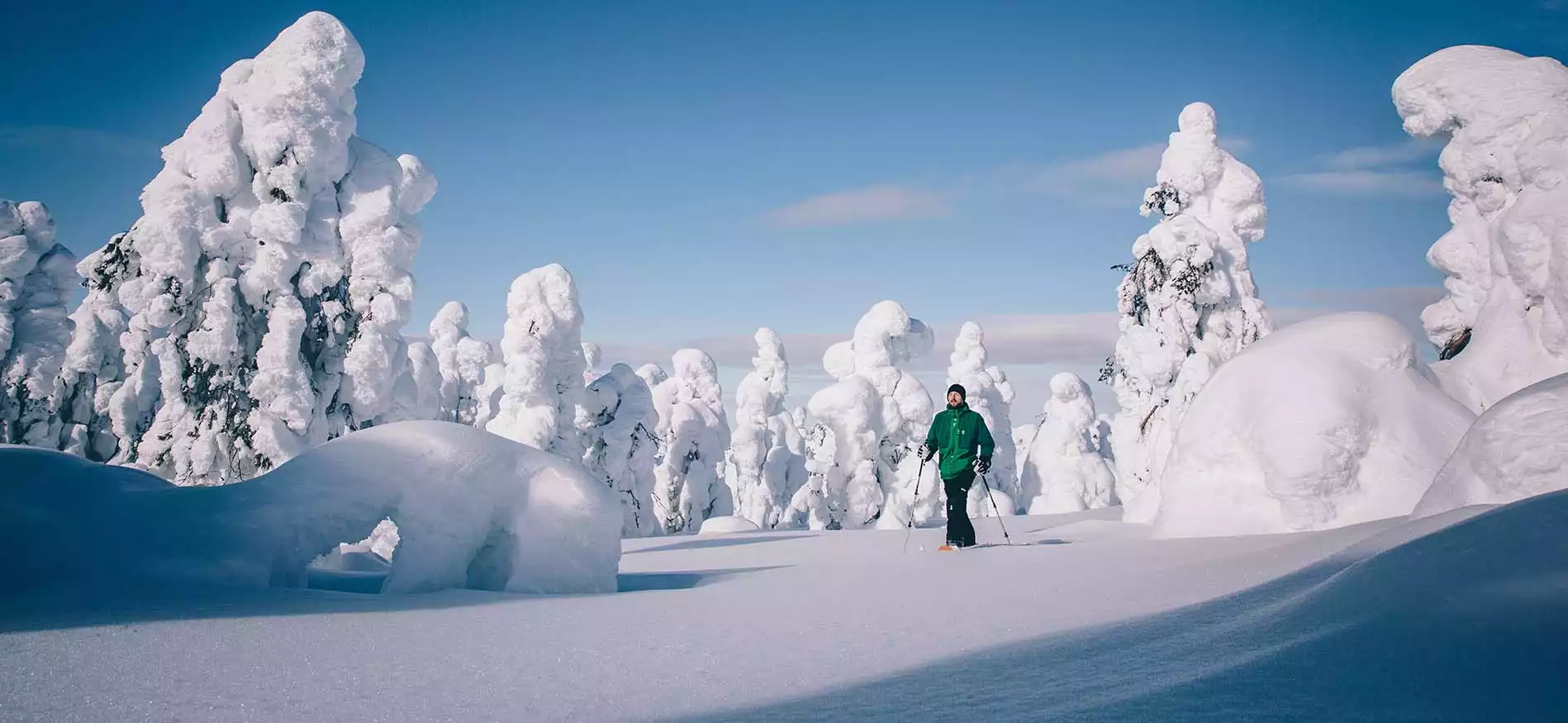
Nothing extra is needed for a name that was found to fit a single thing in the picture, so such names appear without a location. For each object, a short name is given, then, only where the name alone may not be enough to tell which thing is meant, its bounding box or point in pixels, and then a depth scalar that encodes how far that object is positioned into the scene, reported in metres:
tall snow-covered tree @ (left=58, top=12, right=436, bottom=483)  16.30
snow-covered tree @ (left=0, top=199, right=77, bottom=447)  24.59
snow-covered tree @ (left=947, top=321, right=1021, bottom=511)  36.50
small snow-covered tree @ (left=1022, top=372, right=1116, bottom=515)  33.69
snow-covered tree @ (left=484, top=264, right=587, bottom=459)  24.06
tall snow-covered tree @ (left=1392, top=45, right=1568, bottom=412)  10.66
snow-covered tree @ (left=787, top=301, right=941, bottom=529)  29.56
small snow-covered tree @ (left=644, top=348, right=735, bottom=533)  32.06
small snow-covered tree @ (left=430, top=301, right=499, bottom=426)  43.84
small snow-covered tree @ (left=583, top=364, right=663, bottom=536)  26.56
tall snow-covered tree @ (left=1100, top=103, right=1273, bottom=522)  20.84
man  9.14
